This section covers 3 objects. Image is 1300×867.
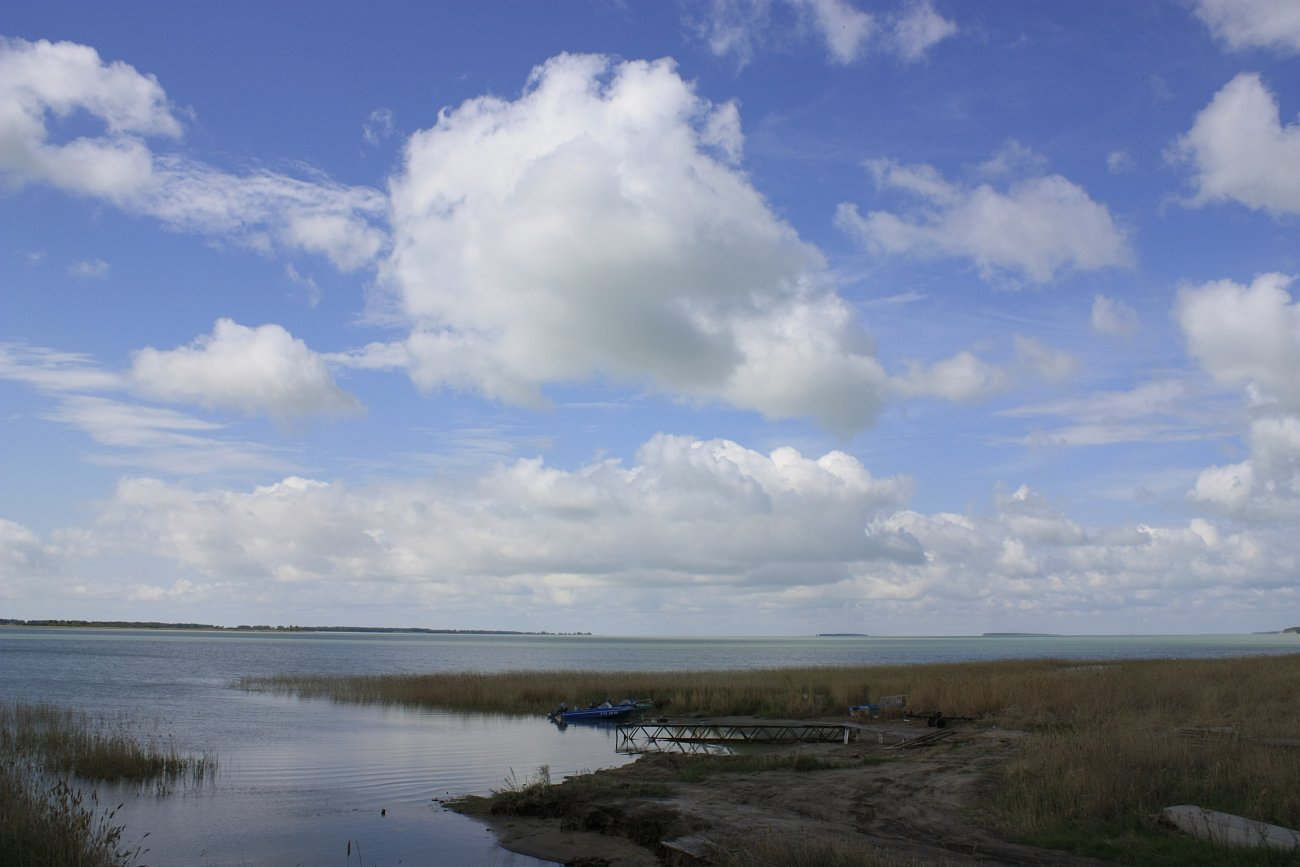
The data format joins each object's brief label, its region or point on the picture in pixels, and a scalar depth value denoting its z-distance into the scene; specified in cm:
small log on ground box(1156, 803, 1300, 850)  1170
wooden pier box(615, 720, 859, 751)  2920
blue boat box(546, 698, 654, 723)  3600
